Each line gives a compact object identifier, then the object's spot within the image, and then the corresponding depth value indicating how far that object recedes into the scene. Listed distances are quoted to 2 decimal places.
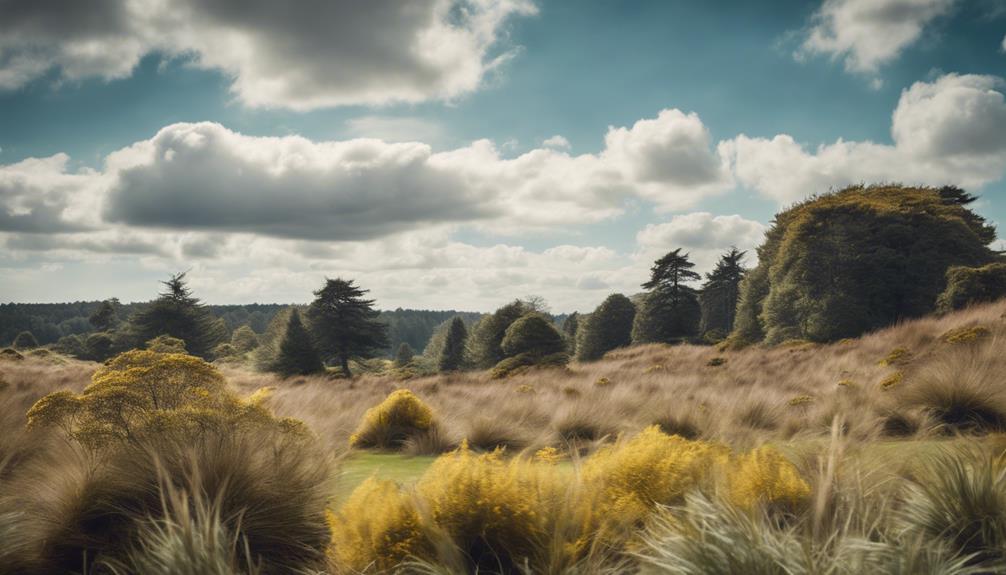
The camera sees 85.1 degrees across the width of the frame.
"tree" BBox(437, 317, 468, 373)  55.44
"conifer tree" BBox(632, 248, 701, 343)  41.81
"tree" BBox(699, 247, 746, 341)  53.22
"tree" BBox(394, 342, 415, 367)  74.57
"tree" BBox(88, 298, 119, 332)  67.00
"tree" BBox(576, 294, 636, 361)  50.06
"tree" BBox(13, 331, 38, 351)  67.94
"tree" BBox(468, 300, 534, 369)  38.43
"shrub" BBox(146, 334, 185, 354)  17.85
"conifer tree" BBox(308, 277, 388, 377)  36.88
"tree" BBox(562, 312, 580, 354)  76.00
